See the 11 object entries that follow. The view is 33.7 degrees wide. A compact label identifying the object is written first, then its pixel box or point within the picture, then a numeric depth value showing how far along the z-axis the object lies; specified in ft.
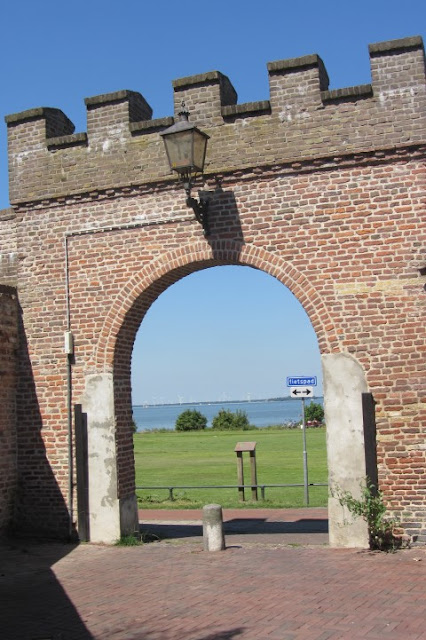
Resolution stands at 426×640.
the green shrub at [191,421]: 149.89
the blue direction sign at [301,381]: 49.96
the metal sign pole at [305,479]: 46.39
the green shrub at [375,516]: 30.09
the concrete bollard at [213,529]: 32.09
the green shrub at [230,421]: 145.59
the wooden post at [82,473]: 34.78
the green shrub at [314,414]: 145.07
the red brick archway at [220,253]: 31.22
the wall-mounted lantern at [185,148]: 31.37
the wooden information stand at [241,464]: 51.42
